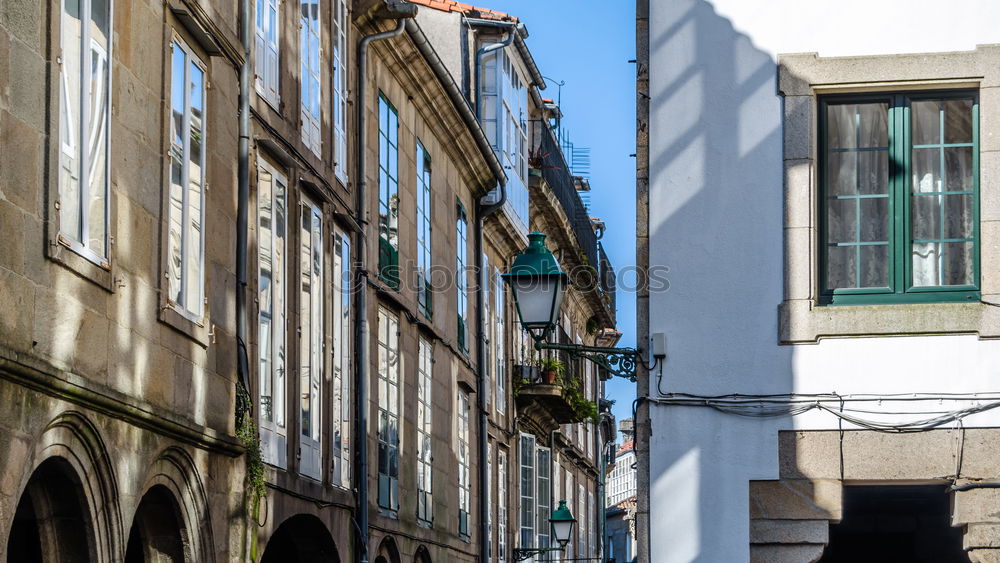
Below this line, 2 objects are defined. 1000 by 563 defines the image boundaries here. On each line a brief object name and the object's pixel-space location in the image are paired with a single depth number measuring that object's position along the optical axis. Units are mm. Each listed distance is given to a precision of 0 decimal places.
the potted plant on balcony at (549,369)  29891
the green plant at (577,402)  30625
